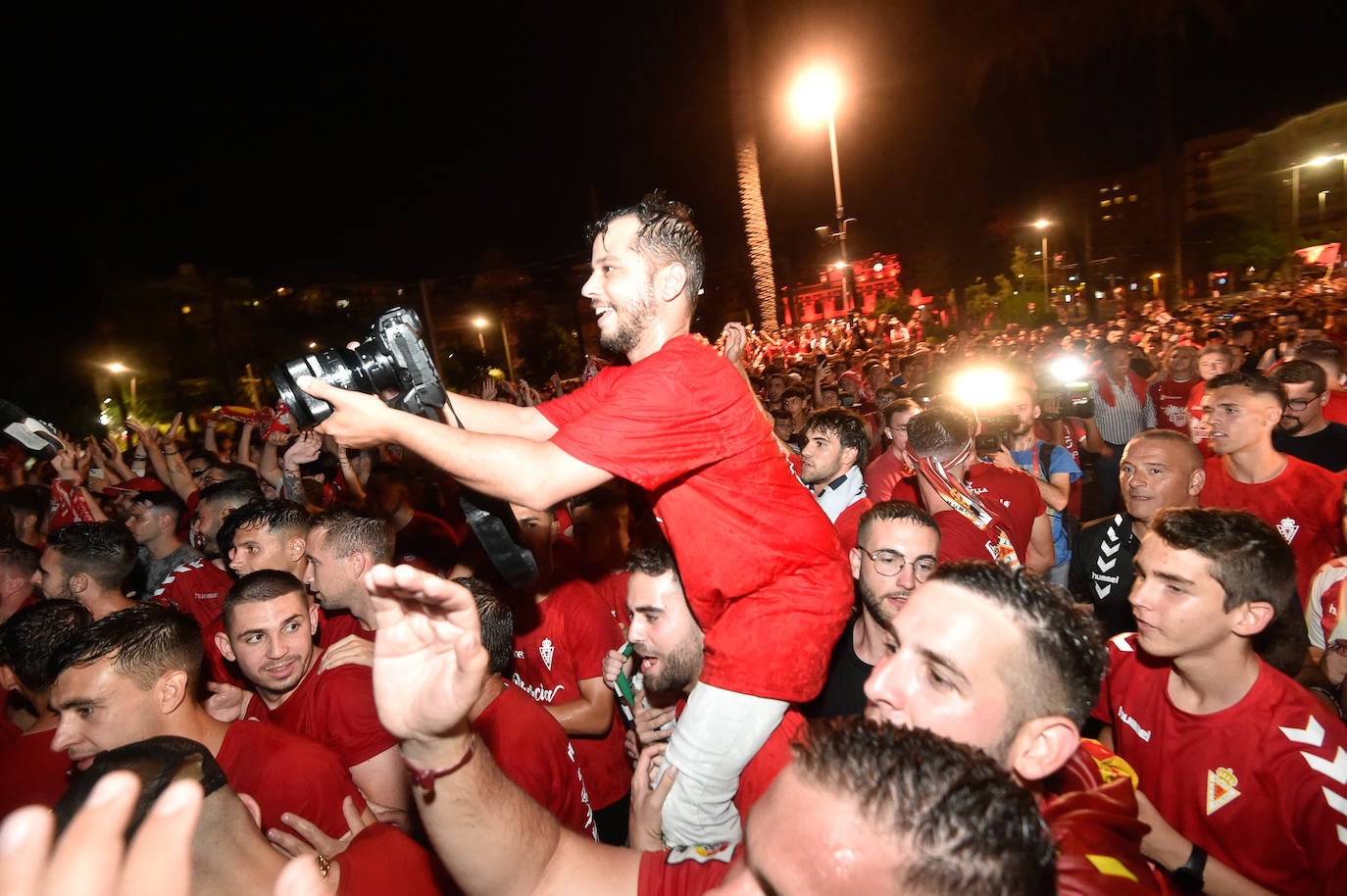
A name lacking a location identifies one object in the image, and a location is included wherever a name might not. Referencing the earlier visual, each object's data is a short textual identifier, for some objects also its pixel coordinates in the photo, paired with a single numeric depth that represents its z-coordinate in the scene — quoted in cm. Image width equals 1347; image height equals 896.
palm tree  1419
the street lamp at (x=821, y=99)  1360
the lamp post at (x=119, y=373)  2295
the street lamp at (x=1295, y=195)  4972
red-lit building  5496
